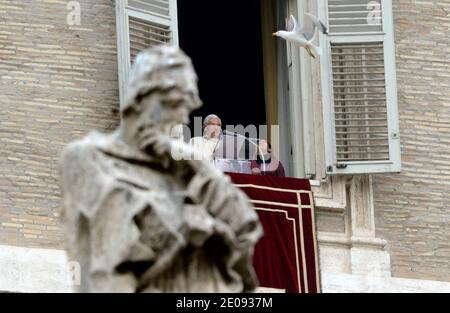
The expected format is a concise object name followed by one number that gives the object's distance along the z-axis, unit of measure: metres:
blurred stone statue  14.02
